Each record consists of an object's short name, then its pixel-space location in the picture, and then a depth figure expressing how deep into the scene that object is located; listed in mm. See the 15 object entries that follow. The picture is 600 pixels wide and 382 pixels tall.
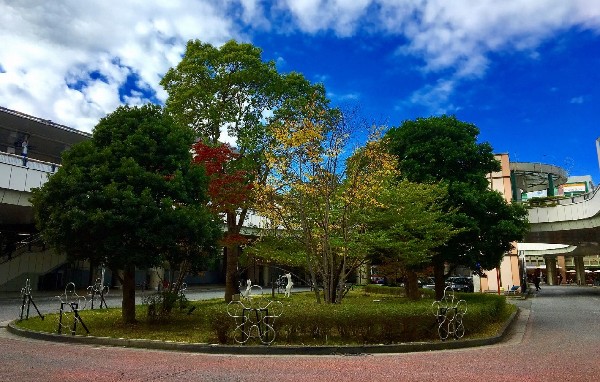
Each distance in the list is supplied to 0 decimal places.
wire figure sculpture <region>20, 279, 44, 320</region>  14359
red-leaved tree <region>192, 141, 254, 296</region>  17531
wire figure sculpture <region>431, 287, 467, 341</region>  11375
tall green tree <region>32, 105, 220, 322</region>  12555
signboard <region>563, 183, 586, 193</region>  71688
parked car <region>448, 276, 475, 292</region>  41719
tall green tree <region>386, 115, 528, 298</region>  19172
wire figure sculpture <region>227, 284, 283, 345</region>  10672
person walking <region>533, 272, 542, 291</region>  44950
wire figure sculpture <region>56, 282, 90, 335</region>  11945
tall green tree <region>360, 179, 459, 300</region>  15078
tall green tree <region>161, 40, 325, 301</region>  21375
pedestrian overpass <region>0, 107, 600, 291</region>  24828
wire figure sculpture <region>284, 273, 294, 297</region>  25955
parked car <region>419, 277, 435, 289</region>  52984
